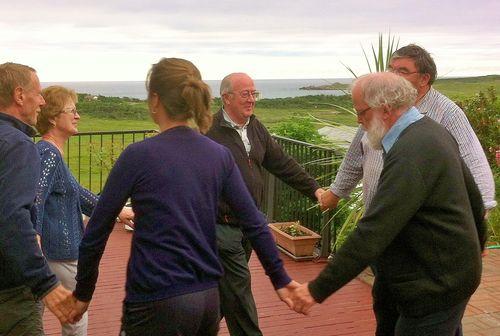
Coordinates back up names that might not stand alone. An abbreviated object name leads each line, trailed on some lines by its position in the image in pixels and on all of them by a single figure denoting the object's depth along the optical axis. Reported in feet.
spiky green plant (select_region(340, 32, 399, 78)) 24.06
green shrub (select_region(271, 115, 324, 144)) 26.91
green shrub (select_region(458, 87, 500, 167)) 27.12
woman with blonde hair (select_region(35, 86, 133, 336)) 10.68
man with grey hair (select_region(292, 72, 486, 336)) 8.59
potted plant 22.82
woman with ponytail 7.87
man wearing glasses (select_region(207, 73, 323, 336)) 13.91
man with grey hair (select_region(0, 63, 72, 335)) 8.38
